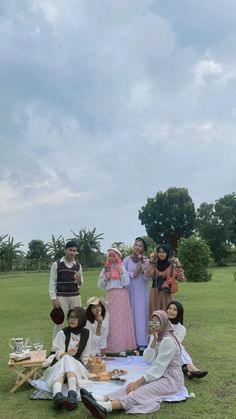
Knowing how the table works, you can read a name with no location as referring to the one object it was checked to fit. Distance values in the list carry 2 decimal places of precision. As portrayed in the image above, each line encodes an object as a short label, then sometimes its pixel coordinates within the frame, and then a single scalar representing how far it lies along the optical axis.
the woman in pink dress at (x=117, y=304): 6.31
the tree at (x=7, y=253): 42.94
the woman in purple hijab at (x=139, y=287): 6.50
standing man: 6.20
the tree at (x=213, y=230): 44.88
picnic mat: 4.45
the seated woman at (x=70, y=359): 4.18
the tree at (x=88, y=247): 43.50
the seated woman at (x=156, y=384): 4.04
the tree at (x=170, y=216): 44.28
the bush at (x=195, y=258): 22.12
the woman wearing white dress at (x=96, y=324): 6.02
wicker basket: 5.09
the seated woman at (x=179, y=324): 5.21
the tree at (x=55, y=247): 43.61
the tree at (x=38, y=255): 44.75
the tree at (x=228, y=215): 46.31
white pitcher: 5.03
